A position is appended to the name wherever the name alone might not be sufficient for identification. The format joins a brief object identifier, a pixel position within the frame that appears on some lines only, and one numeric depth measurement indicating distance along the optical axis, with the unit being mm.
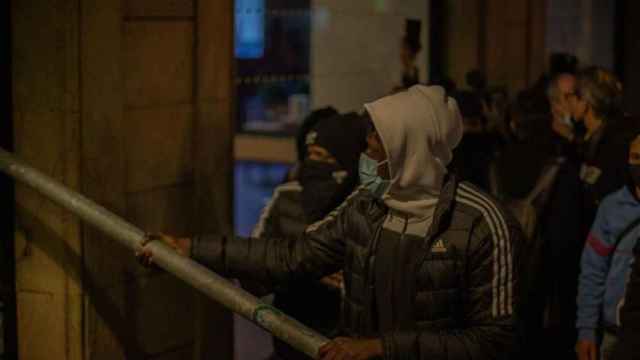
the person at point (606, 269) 6180
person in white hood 4562
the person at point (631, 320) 4965
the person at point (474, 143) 8405
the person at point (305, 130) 7605
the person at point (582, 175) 7379
